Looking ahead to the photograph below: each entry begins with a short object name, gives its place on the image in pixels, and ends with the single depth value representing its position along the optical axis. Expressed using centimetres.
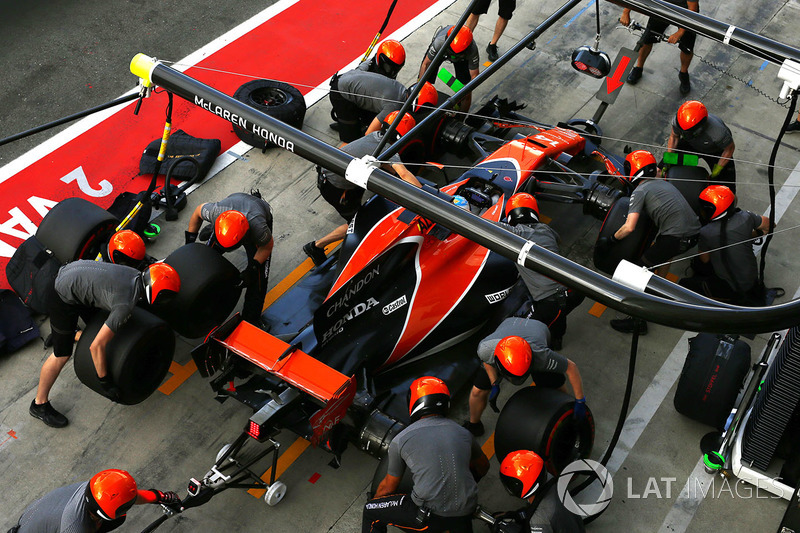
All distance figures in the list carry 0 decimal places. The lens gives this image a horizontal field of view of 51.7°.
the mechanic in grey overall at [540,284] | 738
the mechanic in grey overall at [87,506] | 546
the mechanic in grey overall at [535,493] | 564
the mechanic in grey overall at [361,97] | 916
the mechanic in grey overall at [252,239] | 750
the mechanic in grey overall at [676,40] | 1048
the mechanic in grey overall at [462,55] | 960
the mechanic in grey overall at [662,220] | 794
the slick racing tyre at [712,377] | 698
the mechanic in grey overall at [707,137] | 858
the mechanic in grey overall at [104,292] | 662
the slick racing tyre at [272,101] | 962
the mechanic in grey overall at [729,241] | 789
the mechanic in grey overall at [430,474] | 572
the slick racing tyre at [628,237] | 811
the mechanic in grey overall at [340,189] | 834
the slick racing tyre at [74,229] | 745
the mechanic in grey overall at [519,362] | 630
